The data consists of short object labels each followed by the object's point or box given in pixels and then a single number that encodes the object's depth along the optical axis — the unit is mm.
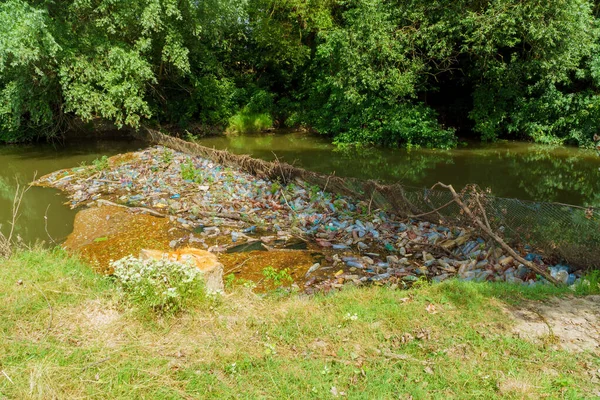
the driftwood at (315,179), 7288
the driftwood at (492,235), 4777
